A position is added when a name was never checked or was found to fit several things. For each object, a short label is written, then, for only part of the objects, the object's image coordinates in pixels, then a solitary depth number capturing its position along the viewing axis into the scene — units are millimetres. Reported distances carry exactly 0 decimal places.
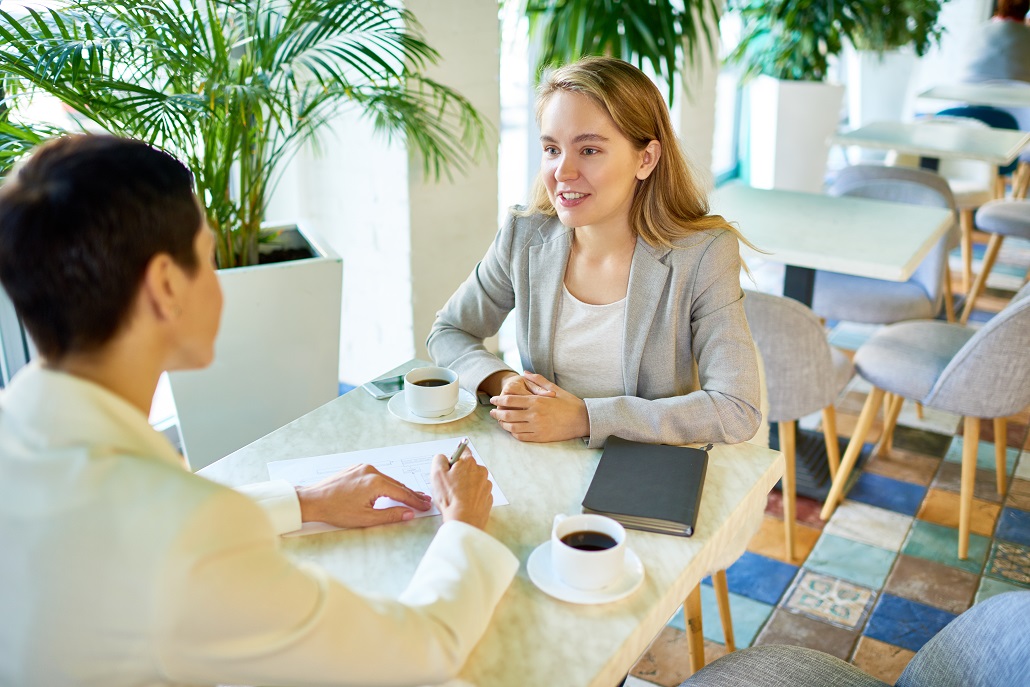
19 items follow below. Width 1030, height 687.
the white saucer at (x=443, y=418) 1589
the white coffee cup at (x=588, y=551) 1111
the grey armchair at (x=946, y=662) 1188
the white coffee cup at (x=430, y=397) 1573
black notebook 1288
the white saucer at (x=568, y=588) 1123
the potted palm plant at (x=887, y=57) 5375
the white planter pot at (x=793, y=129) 5105
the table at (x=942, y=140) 3891
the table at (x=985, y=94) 5285
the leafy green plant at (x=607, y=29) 3359
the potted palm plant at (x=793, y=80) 4918
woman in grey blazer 1606
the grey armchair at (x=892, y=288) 3193
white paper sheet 1397
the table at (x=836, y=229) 2643
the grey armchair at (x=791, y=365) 2377
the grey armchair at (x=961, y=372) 2391
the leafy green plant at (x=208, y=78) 1907
